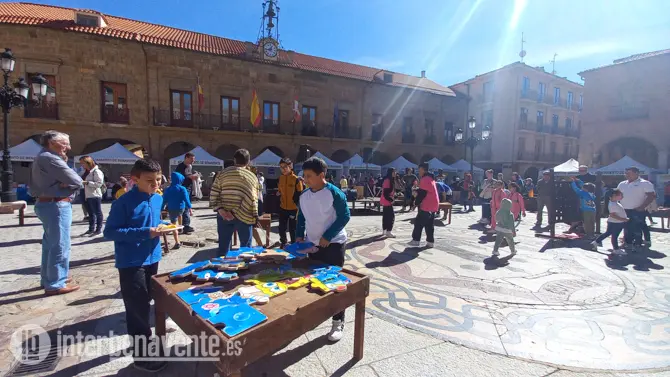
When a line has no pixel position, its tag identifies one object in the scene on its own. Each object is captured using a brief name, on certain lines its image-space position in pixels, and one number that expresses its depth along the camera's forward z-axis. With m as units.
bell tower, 20.25
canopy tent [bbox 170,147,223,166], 15.46
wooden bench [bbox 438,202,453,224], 9.12
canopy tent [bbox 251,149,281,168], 16.18
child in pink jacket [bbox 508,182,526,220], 7.59
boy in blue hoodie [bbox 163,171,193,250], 5.66
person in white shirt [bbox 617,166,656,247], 5.95
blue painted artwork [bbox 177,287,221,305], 1.84
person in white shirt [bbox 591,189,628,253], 6.09
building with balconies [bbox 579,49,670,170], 19.55
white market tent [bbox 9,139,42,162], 12.20
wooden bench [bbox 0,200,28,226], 7.28
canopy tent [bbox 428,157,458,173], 21.23
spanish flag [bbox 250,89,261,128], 18.36
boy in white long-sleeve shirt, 2.80
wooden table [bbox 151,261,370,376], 1.52
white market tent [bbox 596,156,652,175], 14.08
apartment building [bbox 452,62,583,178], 28.50
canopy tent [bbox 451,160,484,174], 21.33
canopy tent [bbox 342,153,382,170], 18.53
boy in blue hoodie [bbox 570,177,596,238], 7.52
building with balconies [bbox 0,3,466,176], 15.83
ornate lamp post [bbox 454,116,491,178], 14.91
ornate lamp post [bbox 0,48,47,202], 9.12
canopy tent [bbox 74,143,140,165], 13.40
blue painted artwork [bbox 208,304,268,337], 1.54
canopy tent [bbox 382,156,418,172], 20.83
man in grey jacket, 3.29
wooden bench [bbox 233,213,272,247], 5.88
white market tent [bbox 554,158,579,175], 14.70
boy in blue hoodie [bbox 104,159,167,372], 2.18
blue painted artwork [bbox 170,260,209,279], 2.22
